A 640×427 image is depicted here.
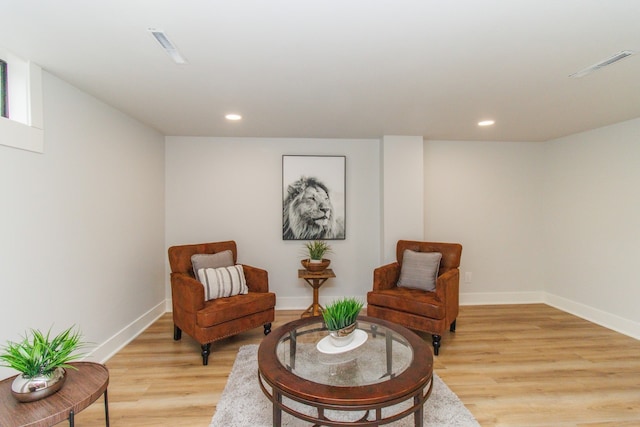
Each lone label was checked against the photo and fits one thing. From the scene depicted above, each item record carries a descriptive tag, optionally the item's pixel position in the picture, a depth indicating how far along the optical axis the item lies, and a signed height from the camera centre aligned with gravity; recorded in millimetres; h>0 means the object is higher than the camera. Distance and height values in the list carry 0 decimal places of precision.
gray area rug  1790 -1295
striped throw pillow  2814 -706
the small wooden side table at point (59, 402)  1209 -856
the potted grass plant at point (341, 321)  1826 -694
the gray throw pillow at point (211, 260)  2957 -522
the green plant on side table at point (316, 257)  3365 -572
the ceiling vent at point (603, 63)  1747 +931
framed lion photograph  3822 +171
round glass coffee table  1353 -869
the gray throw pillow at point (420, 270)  3092 -648
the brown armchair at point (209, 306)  2527 -878
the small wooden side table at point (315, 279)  3279 -779
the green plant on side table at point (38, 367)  1316 -724
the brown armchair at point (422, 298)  2668 -849
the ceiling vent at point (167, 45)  1530 +926
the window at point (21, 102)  1779 +694
